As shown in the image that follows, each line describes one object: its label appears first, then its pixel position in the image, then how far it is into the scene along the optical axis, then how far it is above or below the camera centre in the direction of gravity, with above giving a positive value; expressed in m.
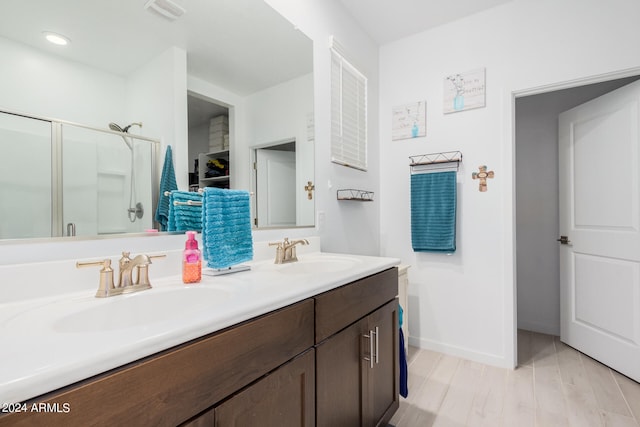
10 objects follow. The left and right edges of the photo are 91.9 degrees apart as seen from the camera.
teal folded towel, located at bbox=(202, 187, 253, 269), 1.15 -0.06
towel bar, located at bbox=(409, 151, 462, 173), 2.34 +0.39
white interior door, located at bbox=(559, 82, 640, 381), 1.99 -0.12
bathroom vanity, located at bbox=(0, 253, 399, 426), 0.48 -0.32
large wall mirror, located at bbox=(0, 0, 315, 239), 0.86 +0.54
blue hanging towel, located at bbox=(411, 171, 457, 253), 2.32 +0.00
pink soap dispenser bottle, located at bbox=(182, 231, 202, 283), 1.03 -0.17
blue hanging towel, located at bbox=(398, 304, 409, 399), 1.66 -0.89
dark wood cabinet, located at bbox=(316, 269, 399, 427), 1.01 -0.57
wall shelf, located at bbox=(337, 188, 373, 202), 2.12 +0.13
